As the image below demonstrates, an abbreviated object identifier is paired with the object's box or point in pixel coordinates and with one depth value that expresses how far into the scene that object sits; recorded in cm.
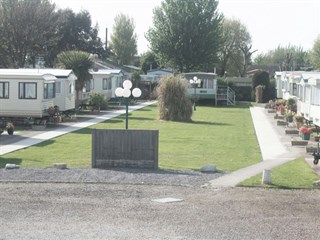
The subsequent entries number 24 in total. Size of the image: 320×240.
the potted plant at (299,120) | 3344
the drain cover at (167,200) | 1380
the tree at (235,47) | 9375
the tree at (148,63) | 9251
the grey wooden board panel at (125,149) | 1862
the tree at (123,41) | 9706
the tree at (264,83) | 6638
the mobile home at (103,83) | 5352
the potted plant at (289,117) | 3794
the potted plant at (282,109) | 4316
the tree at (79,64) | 4509
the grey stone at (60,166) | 1803
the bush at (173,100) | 3781
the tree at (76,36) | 7050
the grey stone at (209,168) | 1795
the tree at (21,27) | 5544
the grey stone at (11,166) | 1786
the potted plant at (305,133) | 2728
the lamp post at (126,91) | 2116
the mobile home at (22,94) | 3359
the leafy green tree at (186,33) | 6981
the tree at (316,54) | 9276
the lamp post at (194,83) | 5042
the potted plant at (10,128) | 2810
